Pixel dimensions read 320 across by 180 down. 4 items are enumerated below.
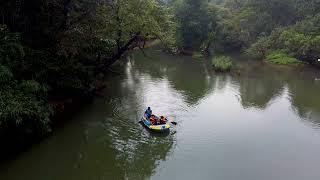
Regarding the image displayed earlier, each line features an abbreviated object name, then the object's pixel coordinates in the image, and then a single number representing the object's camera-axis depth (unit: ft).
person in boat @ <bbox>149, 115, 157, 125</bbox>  43.70
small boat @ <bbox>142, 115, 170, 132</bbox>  42.78
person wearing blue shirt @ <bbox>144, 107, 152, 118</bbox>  45.50
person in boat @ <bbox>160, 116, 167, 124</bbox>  44.08
